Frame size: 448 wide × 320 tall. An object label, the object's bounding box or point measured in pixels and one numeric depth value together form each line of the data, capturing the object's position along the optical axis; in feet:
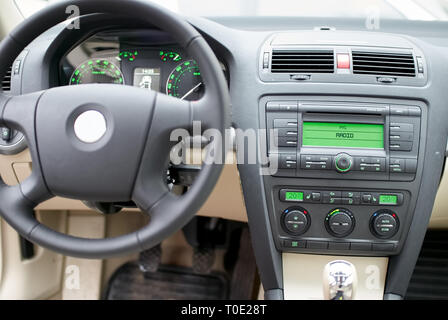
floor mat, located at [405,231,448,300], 5.40
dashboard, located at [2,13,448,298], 3.59
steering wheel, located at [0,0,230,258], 2.78
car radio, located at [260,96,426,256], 3.58
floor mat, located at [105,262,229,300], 6.49
